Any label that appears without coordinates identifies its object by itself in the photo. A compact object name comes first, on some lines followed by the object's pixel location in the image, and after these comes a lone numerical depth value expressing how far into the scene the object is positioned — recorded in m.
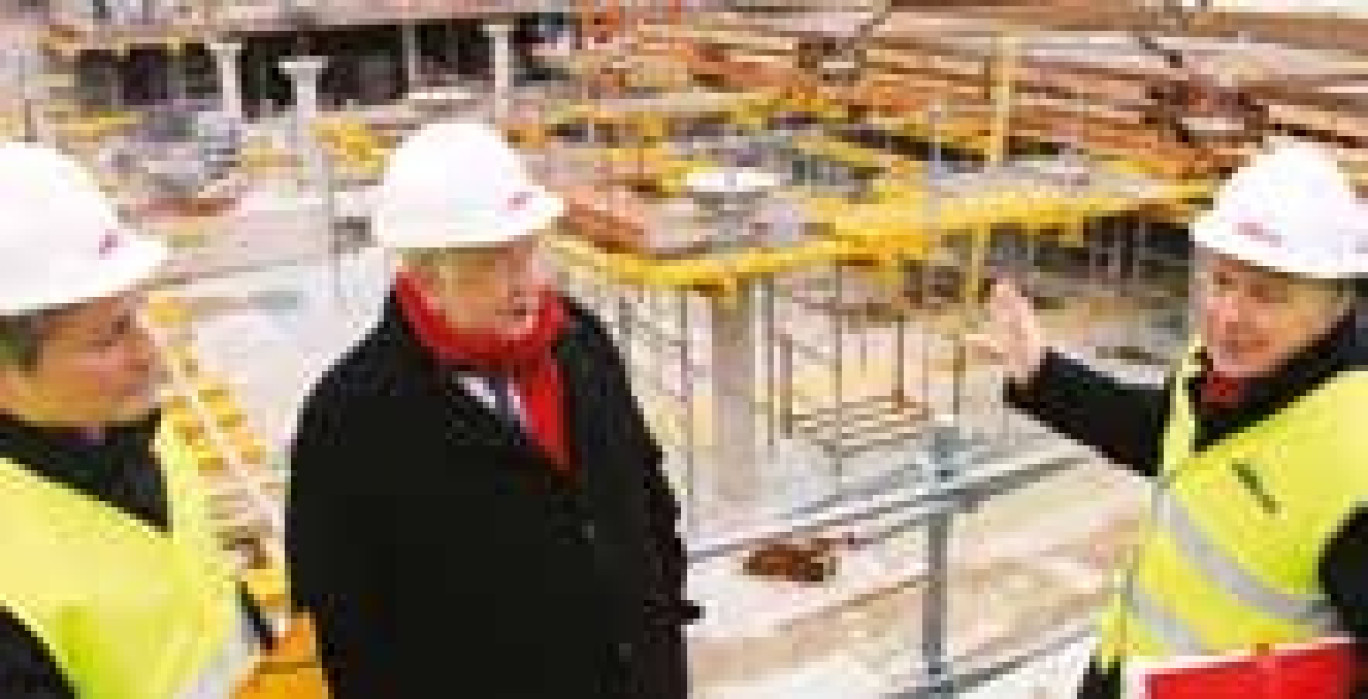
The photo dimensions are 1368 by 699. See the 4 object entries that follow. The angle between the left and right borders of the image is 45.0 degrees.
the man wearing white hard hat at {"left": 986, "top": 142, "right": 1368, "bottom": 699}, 2.26
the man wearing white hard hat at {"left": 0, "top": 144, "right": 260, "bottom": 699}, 1.88
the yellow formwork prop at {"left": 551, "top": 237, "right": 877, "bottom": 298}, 6.16
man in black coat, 2.48
